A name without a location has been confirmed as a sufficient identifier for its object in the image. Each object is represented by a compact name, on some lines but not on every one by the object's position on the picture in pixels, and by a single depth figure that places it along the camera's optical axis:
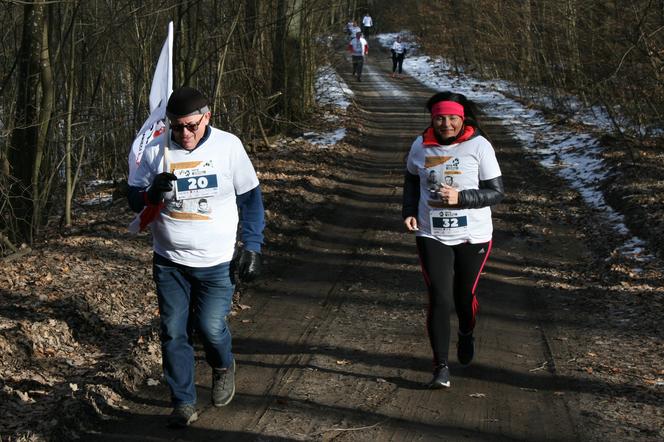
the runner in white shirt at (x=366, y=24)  47.62
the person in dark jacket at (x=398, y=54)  41.06
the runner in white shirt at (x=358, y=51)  34.22
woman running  5.75
